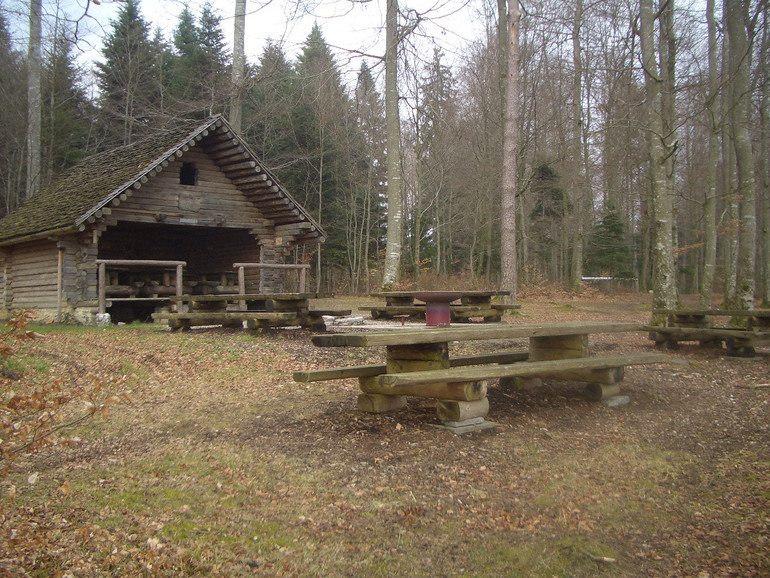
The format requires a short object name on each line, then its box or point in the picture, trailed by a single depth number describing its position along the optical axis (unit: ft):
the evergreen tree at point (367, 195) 102.63
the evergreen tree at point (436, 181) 76.97
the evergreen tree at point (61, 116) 91.71
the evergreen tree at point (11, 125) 88.99
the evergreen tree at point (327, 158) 98.27
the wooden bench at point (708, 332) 32.30
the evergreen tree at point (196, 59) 94.07
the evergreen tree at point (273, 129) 91.15
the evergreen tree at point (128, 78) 94.99
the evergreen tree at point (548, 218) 98.12
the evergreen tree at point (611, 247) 110.22
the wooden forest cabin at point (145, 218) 46.60
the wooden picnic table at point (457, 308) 37.96
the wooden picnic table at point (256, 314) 35.22
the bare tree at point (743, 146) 46.70
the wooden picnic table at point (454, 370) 16.67
